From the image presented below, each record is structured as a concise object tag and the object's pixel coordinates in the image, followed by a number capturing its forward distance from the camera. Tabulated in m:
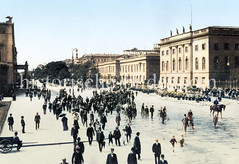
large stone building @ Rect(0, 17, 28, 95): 57.83
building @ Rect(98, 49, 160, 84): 91.75
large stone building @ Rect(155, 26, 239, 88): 59.06
